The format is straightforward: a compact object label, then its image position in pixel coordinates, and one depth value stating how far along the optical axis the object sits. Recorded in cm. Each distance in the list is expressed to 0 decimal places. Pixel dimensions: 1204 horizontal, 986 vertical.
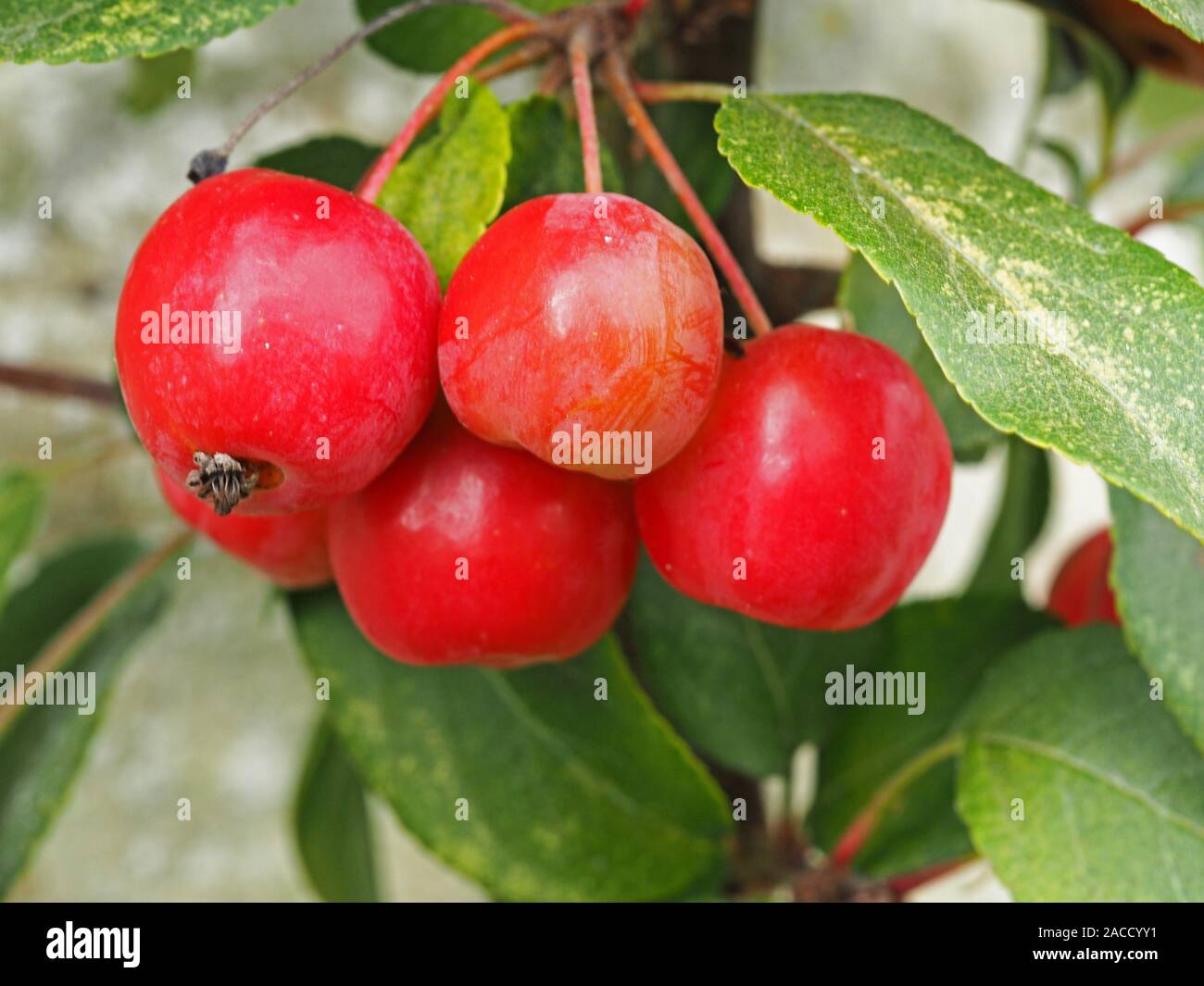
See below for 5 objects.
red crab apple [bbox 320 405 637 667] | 33
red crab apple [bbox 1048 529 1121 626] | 40
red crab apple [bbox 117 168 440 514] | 31
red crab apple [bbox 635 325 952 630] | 32
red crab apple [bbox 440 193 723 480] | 31
